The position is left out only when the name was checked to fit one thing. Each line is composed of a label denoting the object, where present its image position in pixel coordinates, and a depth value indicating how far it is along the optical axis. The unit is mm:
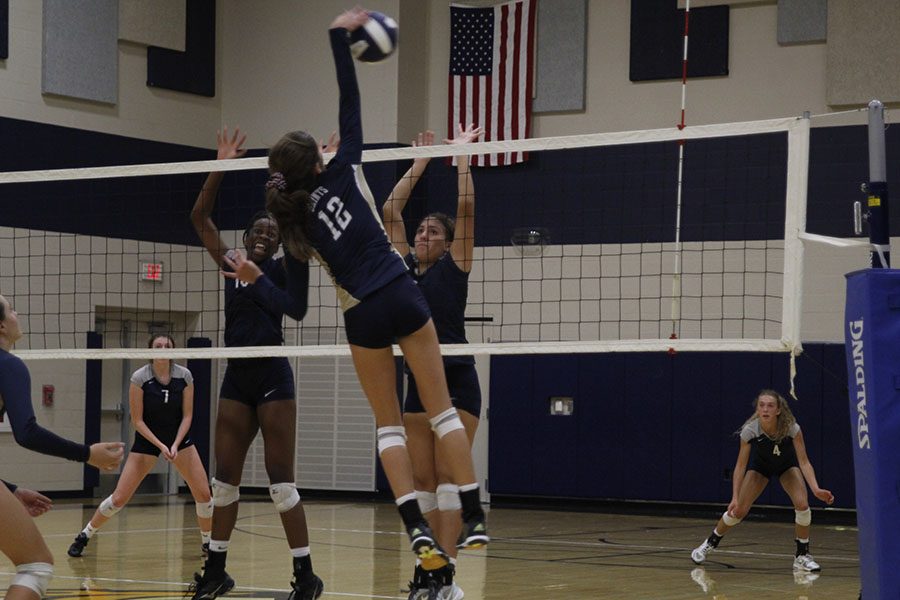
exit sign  30131
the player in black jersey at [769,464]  17741
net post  11208
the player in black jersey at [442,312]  11442
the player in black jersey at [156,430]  17819
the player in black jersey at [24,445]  8104
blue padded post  9468
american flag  29118
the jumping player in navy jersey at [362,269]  8858
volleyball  9059
